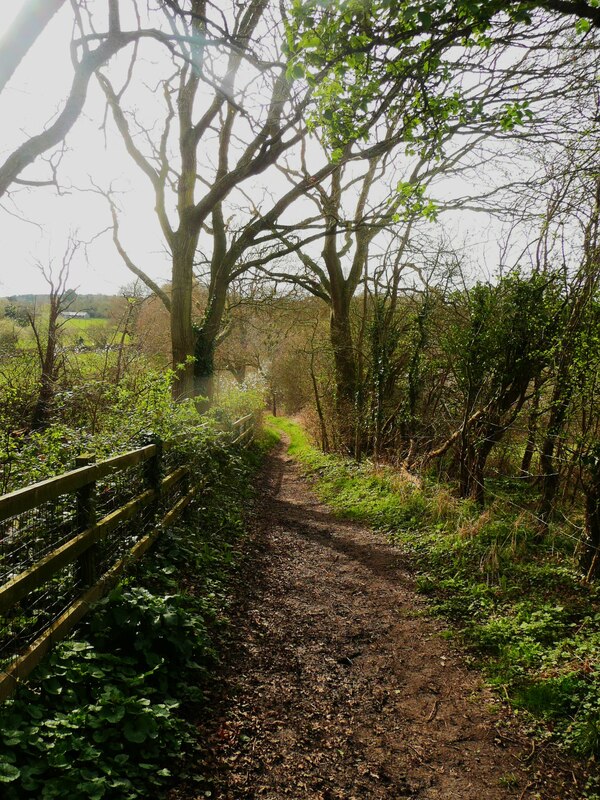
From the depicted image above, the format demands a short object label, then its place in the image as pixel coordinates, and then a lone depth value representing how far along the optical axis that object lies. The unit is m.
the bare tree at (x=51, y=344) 9.24
